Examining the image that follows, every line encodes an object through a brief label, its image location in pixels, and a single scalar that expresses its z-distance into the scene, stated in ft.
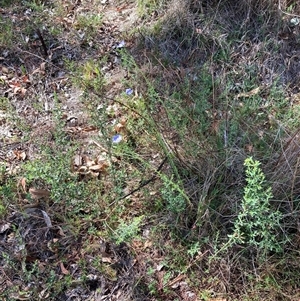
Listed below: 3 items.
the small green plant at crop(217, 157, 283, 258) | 6.32
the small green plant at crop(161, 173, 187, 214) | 7.23
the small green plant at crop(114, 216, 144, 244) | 7.07
